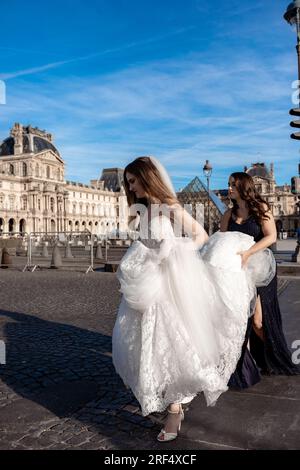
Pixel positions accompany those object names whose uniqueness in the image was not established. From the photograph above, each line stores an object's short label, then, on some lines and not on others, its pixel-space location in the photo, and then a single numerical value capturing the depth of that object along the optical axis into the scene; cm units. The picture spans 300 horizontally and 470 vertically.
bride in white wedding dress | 275
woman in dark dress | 365
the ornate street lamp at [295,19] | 1234
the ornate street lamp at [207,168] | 2305
